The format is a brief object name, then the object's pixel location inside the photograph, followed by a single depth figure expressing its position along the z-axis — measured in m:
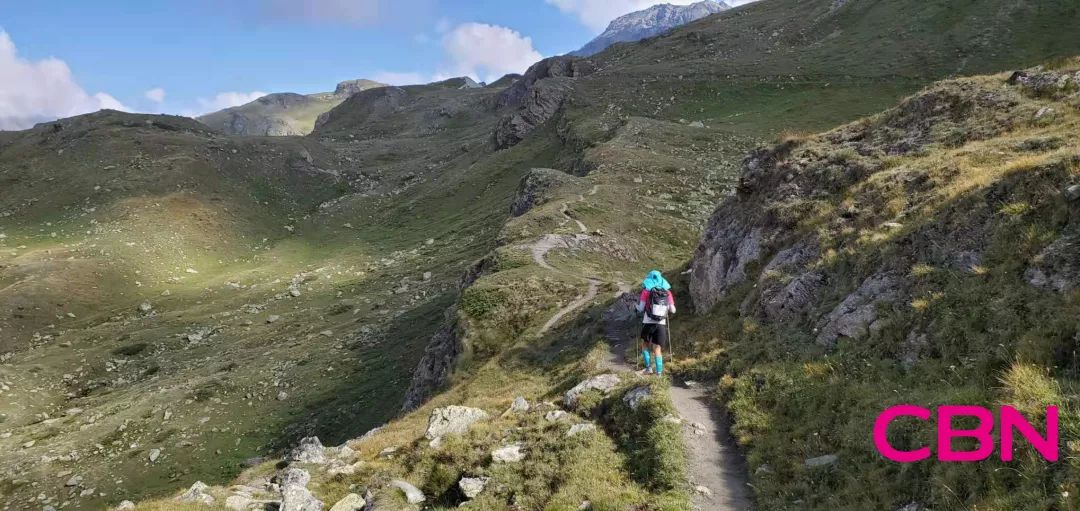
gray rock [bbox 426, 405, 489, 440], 16.14
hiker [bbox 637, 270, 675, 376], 17.52
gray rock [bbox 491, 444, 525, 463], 13.36
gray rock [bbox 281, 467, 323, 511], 12.97
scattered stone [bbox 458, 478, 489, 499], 12.23
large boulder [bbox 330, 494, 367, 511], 12.95
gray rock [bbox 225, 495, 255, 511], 13.47
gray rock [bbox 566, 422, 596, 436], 14.21
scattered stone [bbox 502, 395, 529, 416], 17.27
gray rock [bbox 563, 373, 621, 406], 16.77
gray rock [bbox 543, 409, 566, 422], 15.49
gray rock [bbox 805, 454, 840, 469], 10.34
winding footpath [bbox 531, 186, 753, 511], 10.77
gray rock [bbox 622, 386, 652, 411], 14.66
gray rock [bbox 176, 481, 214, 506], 13.54
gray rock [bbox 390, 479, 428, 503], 12.71
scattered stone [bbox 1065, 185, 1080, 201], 11.62
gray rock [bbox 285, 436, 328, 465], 16.53
